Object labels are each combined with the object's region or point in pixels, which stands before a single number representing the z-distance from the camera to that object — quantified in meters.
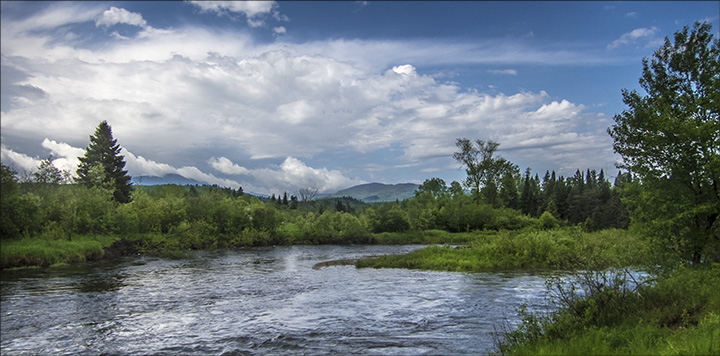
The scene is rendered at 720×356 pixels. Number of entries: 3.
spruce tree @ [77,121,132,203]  78.75
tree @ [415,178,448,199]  135.62
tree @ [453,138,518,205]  79.88
